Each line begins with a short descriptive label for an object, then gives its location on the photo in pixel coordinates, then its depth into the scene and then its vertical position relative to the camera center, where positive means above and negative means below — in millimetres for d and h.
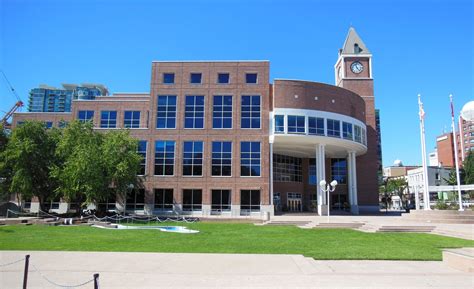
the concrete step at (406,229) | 28328 -2175
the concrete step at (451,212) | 33875 -1117
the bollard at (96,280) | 6614 -1443
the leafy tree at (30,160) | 40938 +3561
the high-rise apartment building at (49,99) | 168750 +40843
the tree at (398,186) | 99250 +3237
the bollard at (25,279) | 8289 -1797
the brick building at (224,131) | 48844 +8355
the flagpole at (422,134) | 37906 +6231
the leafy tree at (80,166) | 38375 +2824
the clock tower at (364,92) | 60875 +17113
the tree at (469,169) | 93688 +7318
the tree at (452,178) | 95719 +5326
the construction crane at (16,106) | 106562 +23705
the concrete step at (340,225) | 32500 -2266
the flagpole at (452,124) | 34269 +6890
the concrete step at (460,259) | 11314 -1803
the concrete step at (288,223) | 34812 -2315
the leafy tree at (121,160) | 39875 +3615
